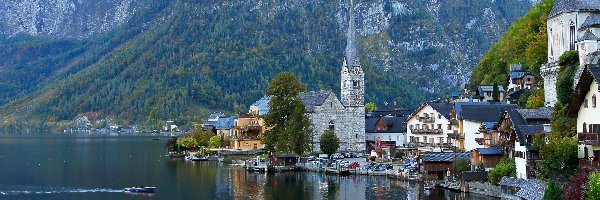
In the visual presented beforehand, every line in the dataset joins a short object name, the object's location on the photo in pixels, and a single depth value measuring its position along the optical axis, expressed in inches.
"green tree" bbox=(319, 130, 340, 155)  4446.4
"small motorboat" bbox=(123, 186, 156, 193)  3115.2
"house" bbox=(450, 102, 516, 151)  3467.0
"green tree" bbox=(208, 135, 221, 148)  5575.8
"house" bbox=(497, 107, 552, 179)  2549.2
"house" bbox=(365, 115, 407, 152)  4980.3
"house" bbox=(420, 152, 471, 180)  3196.4
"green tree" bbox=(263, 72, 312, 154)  4276.6
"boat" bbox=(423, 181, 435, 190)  2988.2
